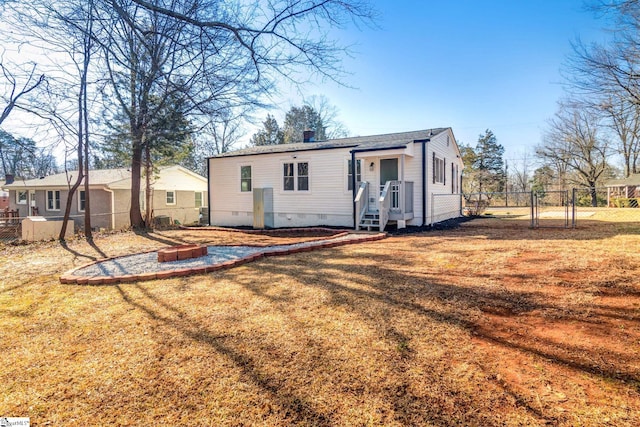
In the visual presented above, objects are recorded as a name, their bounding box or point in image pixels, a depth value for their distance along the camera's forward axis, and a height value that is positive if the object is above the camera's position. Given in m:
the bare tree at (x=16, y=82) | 7.58 +3.19
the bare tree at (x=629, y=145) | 26.76 +5.58
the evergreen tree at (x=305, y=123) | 33.59 +9.24
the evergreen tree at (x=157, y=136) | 9.64 +2.53
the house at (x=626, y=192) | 23.66 +1.17
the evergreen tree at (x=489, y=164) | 34.75 +4.85
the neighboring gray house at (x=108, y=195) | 18.14 +1.03
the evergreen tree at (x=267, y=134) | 34.44 +8.23
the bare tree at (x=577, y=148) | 28.61 +5.49
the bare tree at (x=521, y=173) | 38.97 +4.23
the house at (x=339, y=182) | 11.13 +1.08
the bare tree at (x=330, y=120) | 33.81 +9.61
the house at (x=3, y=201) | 36.47 +1.34
